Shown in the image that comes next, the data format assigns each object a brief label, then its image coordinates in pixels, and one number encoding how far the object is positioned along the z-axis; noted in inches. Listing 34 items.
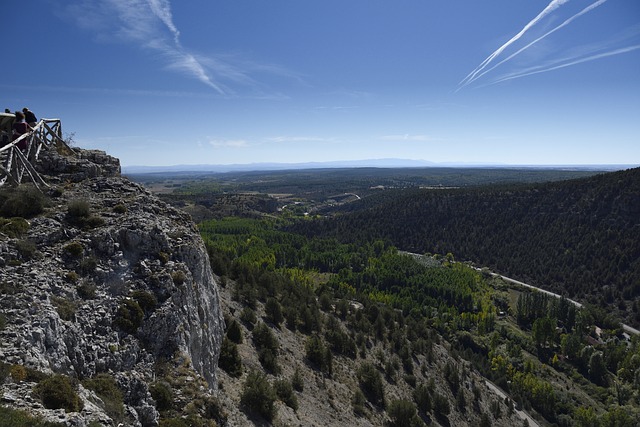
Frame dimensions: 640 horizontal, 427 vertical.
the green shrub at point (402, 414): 1582.2
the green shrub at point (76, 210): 816.3
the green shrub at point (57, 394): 457.7
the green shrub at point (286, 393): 1267.2
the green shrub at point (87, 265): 710.5
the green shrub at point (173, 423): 618.7
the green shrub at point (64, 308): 608.8
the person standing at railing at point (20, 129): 932.0
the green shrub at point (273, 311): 1972.2
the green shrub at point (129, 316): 700.0
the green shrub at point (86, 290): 676.7
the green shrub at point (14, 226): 690.2
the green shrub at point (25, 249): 661.9
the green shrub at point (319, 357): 1731.1
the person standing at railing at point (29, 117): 1010.7
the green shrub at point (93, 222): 811.4
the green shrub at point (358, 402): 1531.7
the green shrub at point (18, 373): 465.7
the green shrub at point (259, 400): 1047.0
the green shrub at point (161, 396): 657.6
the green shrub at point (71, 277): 675.4
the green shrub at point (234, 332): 1425.9
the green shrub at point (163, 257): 851.4
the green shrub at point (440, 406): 1937.6
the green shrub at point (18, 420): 379.9
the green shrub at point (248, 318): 1696.6
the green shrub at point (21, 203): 761.6
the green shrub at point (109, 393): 538.3
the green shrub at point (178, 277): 839.0
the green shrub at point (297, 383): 1427.9
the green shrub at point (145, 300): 750.5
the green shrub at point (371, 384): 1742.1
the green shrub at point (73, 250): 722.8
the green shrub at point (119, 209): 900.0
